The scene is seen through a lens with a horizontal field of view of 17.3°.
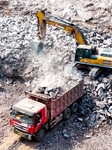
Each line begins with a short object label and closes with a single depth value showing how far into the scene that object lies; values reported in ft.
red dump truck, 55.88
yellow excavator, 69.36
